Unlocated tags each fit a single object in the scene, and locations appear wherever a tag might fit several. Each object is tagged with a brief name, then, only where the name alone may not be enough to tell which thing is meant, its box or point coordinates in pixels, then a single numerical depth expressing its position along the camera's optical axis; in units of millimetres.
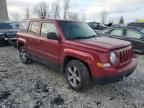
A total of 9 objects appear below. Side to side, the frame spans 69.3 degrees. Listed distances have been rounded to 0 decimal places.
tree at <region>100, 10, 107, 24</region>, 42637
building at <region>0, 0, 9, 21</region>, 23497
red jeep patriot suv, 2309
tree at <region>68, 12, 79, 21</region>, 31270
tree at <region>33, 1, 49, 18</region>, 29143
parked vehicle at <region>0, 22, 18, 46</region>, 6684
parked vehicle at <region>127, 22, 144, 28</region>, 7287
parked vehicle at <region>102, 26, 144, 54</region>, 5177
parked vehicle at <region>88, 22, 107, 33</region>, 14250
